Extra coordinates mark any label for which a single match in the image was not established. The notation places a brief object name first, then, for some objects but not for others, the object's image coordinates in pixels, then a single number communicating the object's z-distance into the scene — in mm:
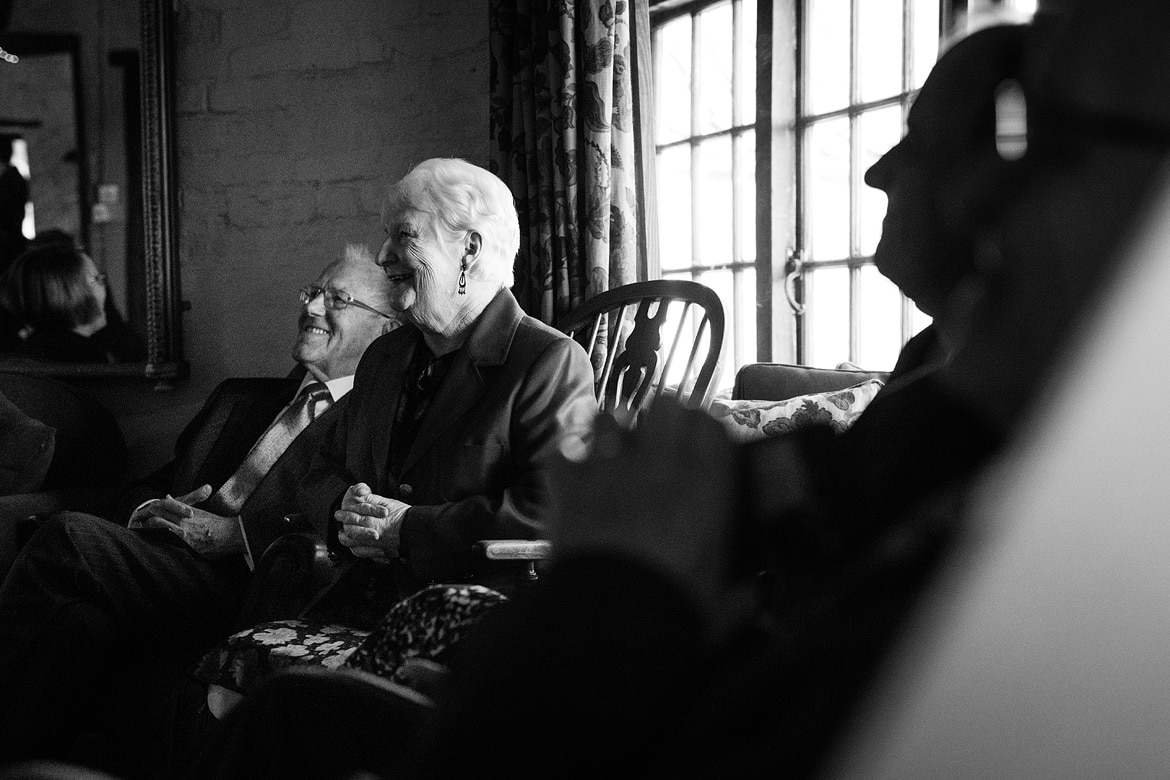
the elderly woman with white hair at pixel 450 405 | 1802
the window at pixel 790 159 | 2779
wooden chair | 2141
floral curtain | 2990
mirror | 3693
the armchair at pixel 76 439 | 3205
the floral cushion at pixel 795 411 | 2045
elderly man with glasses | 2119
